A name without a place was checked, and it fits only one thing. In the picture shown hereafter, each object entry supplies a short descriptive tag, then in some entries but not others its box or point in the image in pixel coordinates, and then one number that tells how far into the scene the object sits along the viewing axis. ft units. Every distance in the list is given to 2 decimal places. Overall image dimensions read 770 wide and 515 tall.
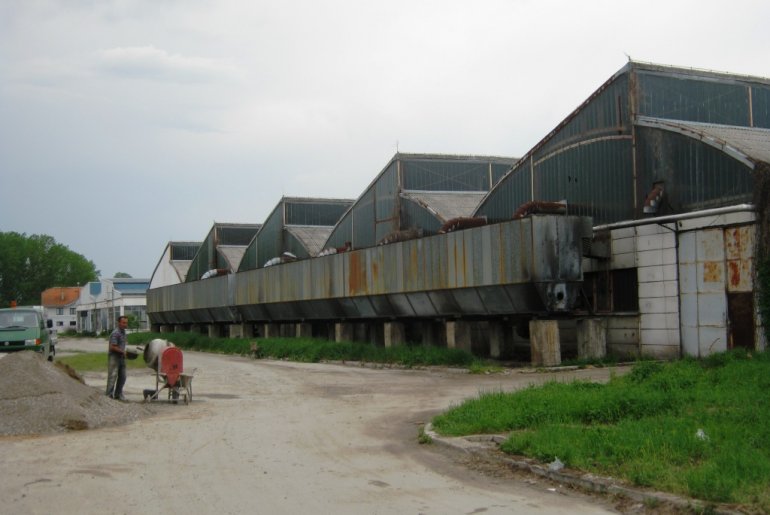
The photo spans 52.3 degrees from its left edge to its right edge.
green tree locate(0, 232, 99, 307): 419.13
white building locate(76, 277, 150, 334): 295.48
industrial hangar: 64.54
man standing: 52.65
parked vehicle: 77.15
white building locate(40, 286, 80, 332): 395.14
